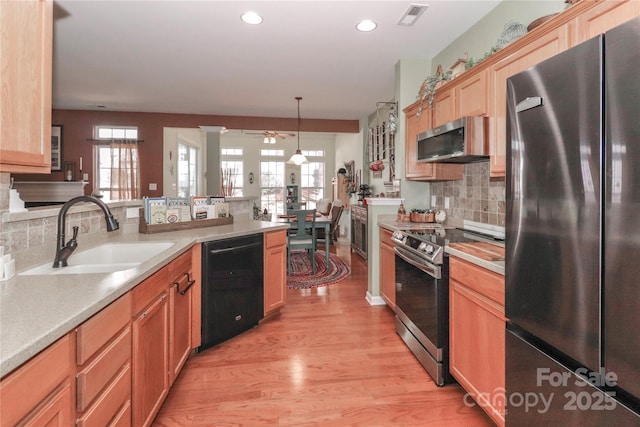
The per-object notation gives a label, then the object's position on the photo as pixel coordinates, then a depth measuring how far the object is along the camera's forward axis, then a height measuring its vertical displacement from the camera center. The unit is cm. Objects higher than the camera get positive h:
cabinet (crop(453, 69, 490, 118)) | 211 +82
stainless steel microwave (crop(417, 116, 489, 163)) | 213 +50
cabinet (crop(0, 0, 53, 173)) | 109 +46
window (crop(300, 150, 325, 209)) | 991 +95
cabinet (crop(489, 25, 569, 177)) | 158 +80
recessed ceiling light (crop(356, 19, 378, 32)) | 272 +159
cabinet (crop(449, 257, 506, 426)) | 150 -63
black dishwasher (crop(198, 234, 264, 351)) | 235 -59
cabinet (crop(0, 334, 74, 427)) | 69 -43
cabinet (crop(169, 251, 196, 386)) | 182 -63
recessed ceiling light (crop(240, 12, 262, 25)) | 262 +159
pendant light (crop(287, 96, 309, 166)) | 636 +102
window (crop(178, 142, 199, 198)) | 710 +94
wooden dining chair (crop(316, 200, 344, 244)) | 584 -6
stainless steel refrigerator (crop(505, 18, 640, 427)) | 88 -8
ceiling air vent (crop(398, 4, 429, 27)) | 248 +157
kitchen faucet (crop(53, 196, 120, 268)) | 149 -11
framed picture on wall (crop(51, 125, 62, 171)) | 575 +111
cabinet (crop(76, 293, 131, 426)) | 95 -51
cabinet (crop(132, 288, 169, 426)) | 135 -69
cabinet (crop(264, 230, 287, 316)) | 288 -55
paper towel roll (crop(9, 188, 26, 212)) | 154 +4
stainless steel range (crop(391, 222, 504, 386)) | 196 -53
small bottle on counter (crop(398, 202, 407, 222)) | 326 -3
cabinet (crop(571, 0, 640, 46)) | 125 +80
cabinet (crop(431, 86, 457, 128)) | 252 +86
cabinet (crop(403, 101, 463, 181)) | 293 +52
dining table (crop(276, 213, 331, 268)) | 484 -18
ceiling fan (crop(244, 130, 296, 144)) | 719 +169
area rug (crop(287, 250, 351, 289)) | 419 -89
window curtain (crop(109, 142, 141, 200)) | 593 +74
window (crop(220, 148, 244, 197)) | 955 +129
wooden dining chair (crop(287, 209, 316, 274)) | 452 -34
